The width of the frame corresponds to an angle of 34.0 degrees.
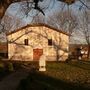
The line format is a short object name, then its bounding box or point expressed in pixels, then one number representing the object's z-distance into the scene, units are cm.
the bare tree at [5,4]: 840
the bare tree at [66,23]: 3348
